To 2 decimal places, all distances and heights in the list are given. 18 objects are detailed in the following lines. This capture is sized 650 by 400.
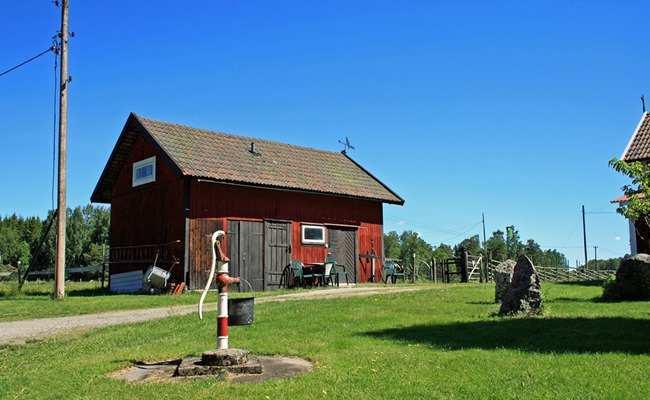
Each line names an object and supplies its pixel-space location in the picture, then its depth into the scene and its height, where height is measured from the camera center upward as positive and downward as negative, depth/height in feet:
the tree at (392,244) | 324.09 +7.24
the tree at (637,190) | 36.91 +3.78
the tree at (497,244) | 238.89 +5.24
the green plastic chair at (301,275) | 76.18 -1.85
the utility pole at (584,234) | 199.74 +6.56
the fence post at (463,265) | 97.35 -1.30
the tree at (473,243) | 300.24 +6.48
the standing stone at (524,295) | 36.01 -2.24
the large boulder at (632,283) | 45.50 -2.11
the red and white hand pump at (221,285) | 23.00 -0.89
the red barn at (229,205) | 72.08 +6.84
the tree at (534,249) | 256.81 +2.63
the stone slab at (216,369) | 21.61 -3.68
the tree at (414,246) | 302.25 +5.73
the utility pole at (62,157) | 61.67 +10.61
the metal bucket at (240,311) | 27.73 -2.21
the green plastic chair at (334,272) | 77.77 -1.63
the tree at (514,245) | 138.46 +3.40
